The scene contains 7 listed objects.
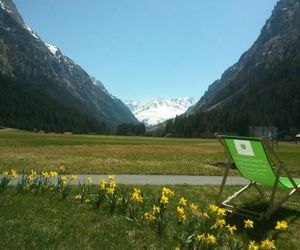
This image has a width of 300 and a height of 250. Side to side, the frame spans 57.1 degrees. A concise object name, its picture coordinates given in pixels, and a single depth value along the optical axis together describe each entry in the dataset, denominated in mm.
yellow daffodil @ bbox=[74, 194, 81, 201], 6010
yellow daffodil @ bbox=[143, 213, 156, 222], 4946
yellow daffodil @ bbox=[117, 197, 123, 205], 5680
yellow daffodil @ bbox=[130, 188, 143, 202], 5497
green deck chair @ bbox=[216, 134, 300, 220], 6019
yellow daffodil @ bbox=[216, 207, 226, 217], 4870
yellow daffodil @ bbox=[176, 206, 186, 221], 4940
